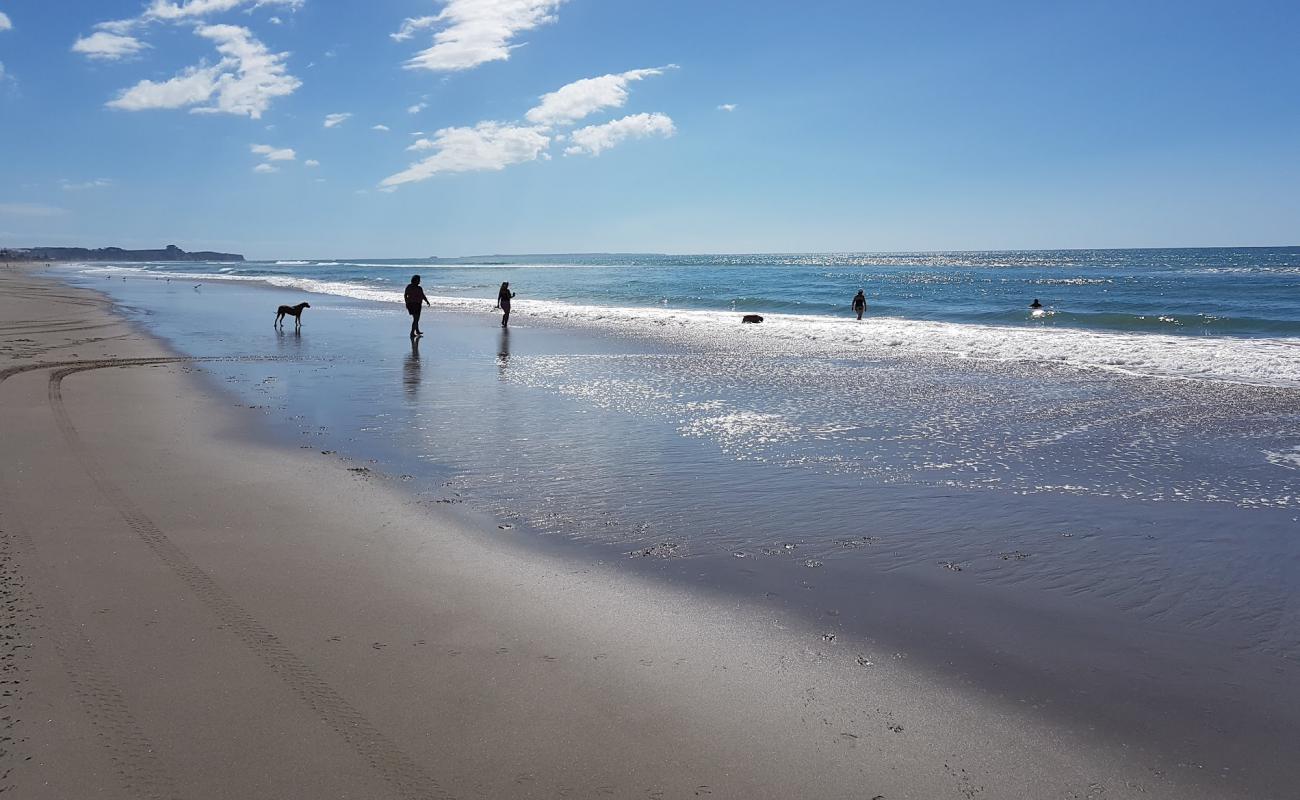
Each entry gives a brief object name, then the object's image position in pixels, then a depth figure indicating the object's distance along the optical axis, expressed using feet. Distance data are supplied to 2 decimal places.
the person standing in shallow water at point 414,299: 64.44
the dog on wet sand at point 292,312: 70.74
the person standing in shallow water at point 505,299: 80.29
